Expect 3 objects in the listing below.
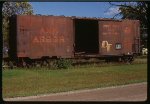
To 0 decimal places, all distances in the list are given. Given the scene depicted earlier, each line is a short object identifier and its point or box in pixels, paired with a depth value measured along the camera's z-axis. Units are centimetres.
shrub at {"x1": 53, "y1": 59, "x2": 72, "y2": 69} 2438
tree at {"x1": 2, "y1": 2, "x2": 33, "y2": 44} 2527
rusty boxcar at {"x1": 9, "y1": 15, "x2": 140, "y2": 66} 2528
